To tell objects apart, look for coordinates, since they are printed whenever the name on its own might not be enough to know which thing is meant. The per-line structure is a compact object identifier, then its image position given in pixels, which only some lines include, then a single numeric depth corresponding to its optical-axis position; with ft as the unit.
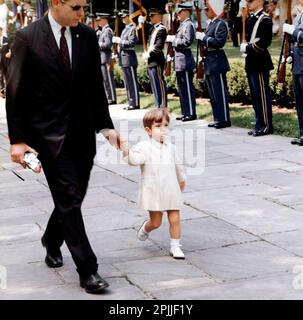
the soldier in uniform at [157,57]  41.16
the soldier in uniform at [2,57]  56.70
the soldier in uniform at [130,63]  46.68
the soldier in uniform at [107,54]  50.06
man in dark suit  14.70
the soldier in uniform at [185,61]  39.37
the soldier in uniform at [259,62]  33.04
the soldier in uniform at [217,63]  36.50
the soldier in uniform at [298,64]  30.12
